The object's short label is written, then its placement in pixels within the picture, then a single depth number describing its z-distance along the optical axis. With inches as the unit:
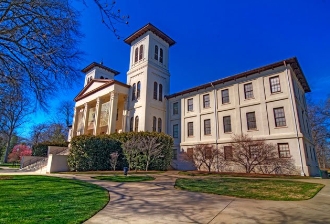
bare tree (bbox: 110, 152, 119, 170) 698.9
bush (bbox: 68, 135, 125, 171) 711.1
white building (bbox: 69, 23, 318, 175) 724.0
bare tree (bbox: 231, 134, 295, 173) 679.1
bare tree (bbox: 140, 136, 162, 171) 710.6
